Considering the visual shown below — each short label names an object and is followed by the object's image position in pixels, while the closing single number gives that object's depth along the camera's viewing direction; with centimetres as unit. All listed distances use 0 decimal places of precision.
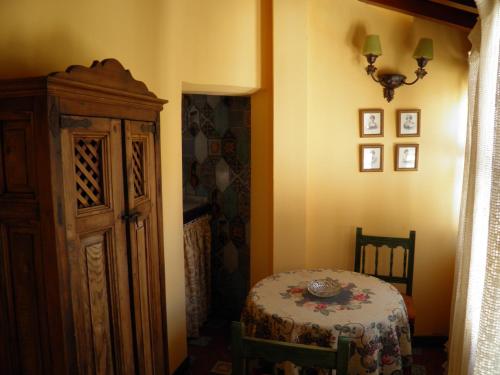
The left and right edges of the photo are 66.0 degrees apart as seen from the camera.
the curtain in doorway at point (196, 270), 305
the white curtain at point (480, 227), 144
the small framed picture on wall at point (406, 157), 284
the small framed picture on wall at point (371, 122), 283
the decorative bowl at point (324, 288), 201
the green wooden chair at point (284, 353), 122
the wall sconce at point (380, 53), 258
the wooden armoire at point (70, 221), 116
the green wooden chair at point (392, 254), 268
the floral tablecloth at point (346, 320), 169
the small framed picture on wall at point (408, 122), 281
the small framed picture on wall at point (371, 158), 285
